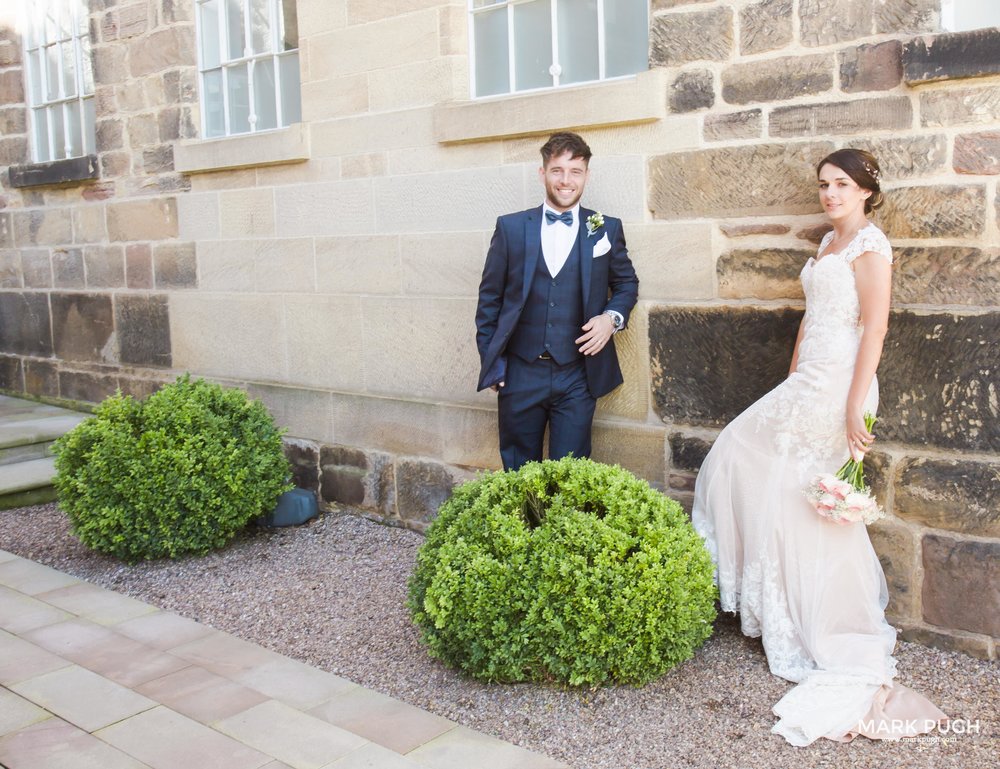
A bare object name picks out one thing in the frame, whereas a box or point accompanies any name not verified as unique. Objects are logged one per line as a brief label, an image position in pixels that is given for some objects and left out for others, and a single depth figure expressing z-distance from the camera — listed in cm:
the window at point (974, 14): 368
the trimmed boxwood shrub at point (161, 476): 489
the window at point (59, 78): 731
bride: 339
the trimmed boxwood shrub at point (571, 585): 328
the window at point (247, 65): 593
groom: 419
